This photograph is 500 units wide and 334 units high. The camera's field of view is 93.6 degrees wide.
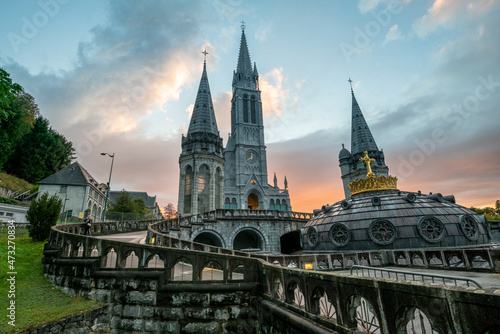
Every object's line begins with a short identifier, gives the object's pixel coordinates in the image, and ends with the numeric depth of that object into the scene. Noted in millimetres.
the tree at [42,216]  15570
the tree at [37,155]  42812
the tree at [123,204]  35562
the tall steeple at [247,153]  63969
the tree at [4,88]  13062
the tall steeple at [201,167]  34906
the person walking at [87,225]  14552
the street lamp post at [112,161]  23391
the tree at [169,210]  85538
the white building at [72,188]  34844
